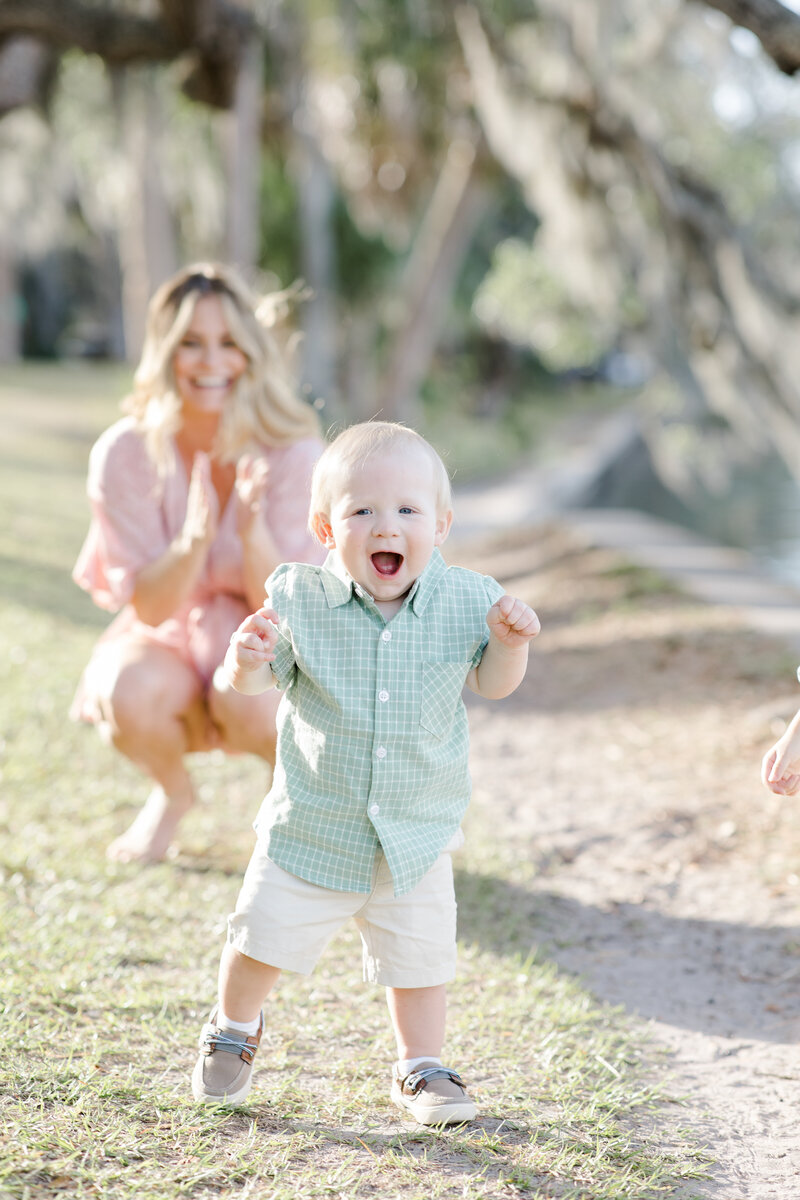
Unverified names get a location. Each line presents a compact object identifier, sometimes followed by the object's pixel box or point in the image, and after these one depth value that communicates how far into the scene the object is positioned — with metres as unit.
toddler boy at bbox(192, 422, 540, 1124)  2.10
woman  3.17
